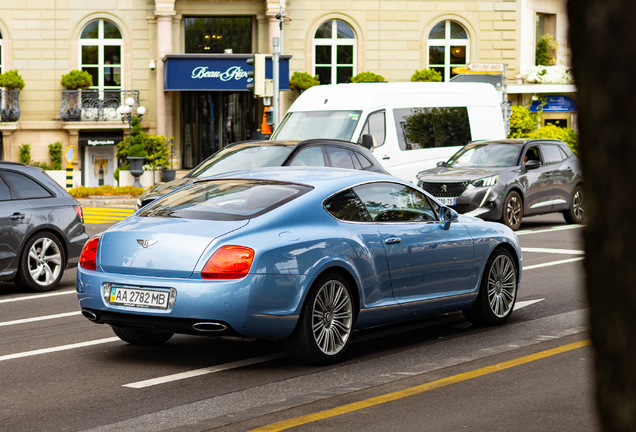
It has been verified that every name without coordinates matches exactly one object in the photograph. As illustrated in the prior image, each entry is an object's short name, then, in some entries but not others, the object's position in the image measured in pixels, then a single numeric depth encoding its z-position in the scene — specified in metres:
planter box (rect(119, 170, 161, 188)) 32.66
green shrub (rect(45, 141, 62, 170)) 35.16
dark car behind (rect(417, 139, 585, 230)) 16.80
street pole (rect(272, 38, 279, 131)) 22.17
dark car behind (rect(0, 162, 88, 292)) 10.03
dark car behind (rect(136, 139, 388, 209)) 13.94
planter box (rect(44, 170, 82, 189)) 33.69
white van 18.14
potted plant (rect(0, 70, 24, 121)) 34.88
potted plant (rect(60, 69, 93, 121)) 35.25
